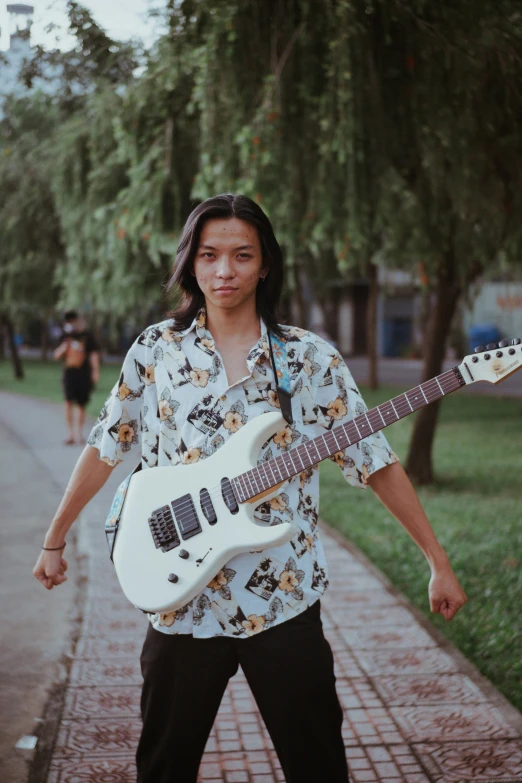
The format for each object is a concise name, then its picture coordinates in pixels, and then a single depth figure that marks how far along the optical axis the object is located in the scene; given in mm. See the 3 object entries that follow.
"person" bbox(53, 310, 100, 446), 12461
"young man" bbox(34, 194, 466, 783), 2396
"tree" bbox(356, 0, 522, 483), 4555
